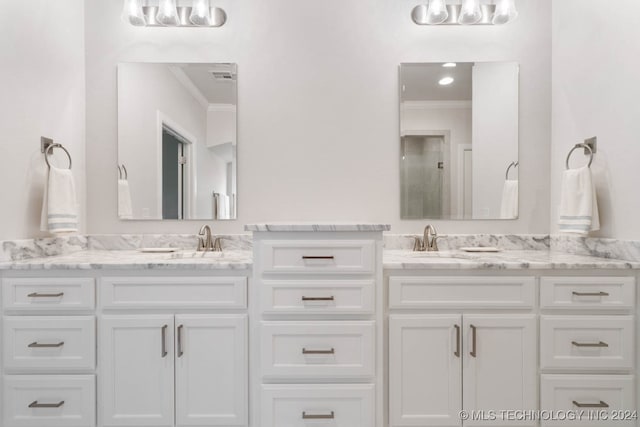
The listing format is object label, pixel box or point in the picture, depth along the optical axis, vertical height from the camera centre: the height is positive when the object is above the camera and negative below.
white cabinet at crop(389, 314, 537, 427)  1.48 -0.64
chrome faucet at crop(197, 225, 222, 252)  1.97 -0.16
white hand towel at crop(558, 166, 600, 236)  1.68 +0.04
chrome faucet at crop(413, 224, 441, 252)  1.96 -0.16
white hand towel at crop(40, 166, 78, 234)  1.68 +0.04
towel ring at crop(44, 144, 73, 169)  1.73 +0.31
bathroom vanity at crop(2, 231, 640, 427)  1.46 -0.52
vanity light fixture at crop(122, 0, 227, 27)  1.95 +1.09
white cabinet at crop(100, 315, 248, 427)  1.48 -0.65
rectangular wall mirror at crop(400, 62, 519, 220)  2.02 +0.41
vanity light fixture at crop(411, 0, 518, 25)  1.95 +1.10
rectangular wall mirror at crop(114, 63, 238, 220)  2.03 +0.41
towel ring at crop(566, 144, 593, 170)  1.75 +0.31
